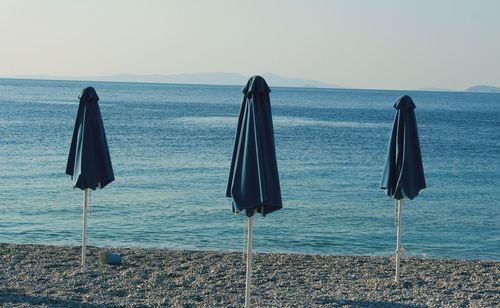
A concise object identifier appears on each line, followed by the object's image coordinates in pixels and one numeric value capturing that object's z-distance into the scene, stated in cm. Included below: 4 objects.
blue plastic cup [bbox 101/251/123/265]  1284
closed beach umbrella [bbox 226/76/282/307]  851
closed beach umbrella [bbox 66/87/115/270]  1136
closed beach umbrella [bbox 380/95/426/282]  1130
